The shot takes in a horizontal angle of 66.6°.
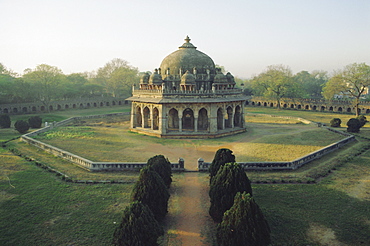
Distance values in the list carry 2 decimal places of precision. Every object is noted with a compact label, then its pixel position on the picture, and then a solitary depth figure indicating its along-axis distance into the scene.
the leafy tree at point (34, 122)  44.64
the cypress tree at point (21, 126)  40.09
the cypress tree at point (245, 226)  11.69
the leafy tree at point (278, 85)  70.41
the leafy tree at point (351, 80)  52.78
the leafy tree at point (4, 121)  44.53
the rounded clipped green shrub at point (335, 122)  45.55
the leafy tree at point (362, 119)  41.44
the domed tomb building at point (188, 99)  37.69
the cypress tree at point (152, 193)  15.12
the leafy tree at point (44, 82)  65.68
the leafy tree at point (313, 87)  105.88
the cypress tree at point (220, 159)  20.41
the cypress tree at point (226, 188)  15.09
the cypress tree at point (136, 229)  11.55
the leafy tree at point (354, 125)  39.78
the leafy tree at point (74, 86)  76.00
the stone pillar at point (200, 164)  23.85
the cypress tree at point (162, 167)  19.33
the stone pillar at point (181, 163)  23.77
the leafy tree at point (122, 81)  84.06
